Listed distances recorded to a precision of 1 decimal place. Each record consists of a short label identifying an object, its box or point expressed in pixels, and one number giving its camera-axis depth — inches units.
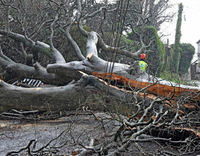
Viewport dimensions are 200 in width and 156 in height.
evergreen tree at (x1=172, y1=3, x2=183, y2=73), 744.0
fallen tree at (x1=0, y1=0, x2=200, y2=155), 163.3
